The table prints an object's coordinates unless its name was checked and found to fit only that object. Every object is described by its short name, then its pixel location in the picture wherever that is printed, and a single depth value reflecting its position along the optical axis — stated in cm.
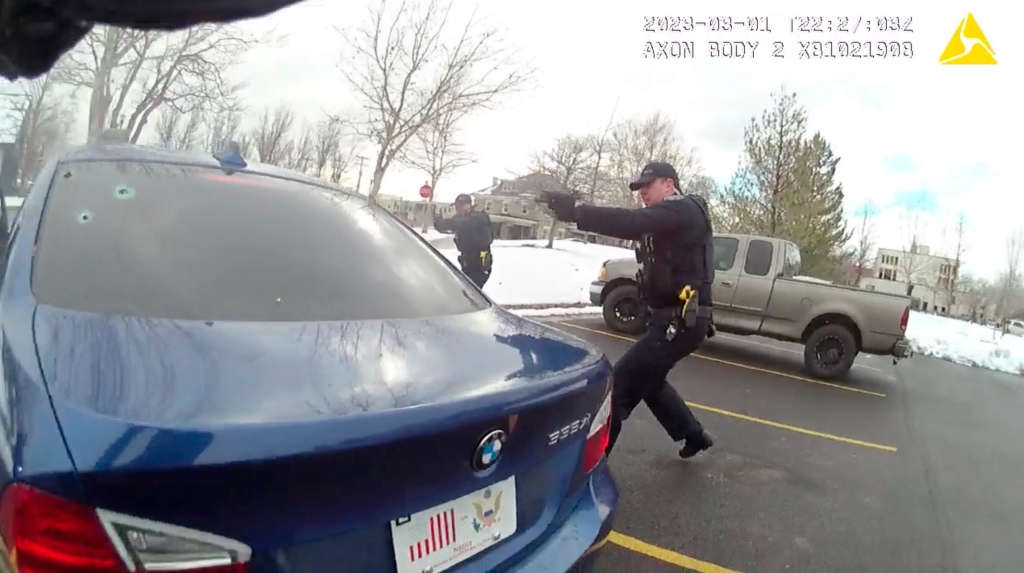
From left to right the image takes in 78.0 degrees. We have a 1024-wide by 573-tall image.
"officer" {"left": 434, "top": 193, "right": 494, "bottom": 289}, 788
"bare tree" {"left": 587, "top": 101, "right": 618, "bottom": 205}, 3334
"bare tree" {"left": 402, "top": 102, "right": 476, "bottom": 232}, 2063
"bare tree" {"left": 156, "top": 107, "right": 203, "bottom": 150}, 2100
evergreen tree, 2208
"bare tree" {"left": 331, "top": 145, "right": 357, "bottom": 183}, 3241
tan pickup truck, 771
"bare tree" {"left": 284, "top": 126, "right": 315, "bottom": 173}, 3250
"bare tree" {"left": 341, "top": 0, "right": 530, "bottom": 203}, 1888
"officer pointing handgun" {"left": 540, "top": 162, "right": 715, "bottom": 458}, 334
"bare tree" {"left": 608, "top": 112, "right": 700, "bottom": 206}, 3544
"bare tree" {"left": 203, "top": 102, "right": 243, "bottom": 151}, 2062
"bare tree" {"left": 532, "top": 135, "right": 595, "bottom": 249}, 3319
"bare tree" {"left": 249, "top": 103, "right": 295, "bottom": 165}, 2914
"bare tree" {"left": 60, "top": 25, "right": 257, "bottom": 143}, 1534
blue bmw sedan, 98
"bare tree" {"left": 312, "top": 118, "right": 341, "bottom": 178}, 2733
